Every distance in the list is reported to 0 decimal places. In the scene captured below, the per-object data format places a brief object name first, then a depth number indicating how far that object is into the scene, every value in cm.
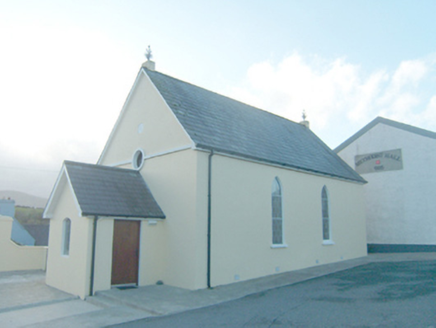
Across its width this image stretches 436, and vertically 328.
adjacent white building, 2212
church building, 1191
